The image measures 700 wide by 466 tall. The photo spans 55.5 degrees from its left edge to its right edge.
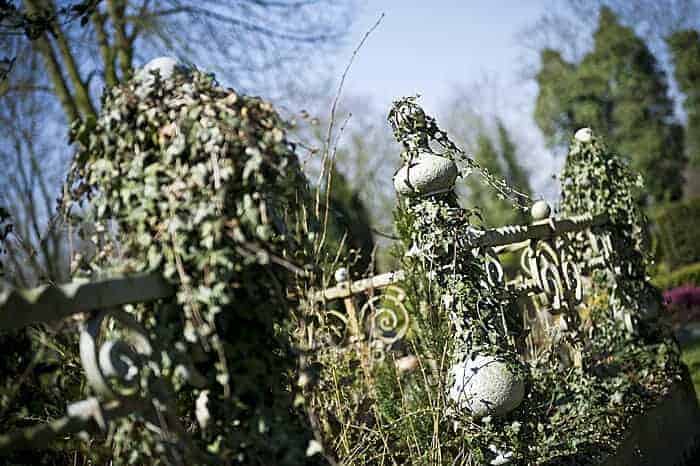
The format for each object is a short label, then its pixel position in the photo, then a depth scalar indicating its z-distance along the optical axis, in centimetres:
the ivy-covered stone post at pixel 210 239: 162
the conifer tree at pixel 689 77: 2250
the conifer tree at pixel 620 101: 2300
